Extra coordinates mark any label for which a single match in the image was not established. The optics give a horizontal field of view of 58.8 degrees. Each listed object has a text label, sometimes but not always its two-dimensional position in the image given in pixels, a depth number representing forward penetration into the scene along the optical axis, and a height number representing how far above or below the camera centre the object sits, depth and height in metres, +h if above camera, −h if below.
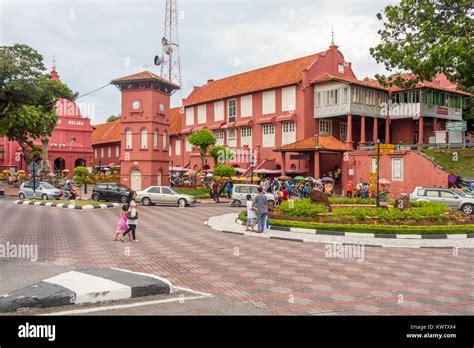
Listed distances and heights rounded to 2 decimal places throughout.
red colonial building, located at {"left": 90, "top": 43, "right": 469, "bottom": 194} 37.03 +5.64
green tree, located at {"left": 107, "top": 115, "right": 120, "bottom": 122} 94.64 +13.31
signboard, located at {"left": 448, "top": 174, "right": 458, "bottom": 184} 30.47 -0.18
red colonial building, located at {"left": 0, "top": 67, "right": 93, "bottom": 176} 56.00 +4.46
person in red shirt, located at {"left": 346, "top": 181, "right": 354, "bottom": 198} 32.09 -1.00
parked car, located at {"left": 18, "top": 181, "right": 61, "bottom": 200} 31.62 -1.07
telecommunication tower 50.19 +15.81
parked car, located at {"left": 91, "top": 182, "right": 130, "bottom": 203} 29.45 -1.14
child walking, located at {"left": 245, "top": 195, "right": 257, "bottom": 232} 15.89 -1.47
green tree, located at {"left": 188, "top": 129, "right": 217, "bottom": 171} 38.22 +3.41
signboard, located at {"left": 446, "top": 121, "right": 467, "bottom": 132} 32.88 +3.94
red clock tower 37.84 +4.40
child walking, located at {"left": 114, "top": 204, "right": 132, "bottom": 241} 13.38 -1.54
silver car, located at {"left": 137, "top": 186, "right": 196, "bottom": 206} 27.83 -1.37
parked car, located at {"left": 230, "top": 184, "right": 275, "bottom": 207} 28.33 -1.20
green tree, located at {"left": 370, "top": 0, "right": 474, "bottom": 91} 21.09 +7.53
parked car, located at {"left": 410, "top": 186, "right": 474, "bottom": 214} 23.87 -1.29
